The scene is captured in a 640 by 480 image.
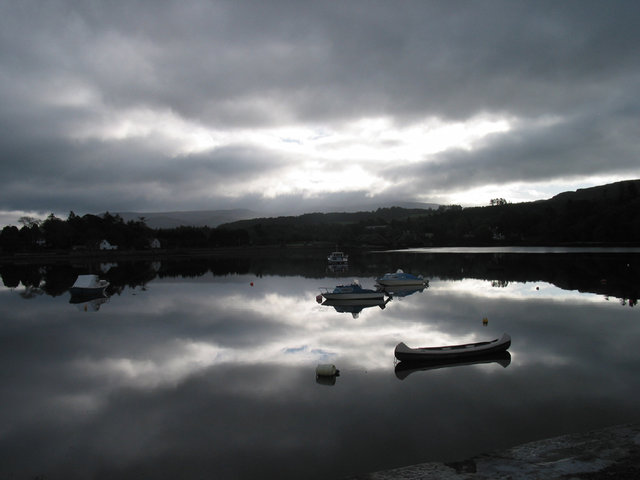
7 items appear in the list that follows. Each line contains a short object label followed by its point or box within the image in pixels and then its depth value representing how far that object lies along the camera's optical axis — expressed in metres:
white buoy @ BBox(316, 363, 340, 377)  14.38
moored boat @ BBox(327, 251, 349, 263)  72.25
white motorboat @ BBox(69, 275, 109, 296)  36.75
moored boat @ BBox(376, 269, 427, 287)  38.91
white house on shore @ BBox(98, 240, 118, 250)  123.51
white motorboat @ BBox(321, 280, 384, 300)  30.09
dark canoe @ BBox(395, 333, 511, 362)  15.36
